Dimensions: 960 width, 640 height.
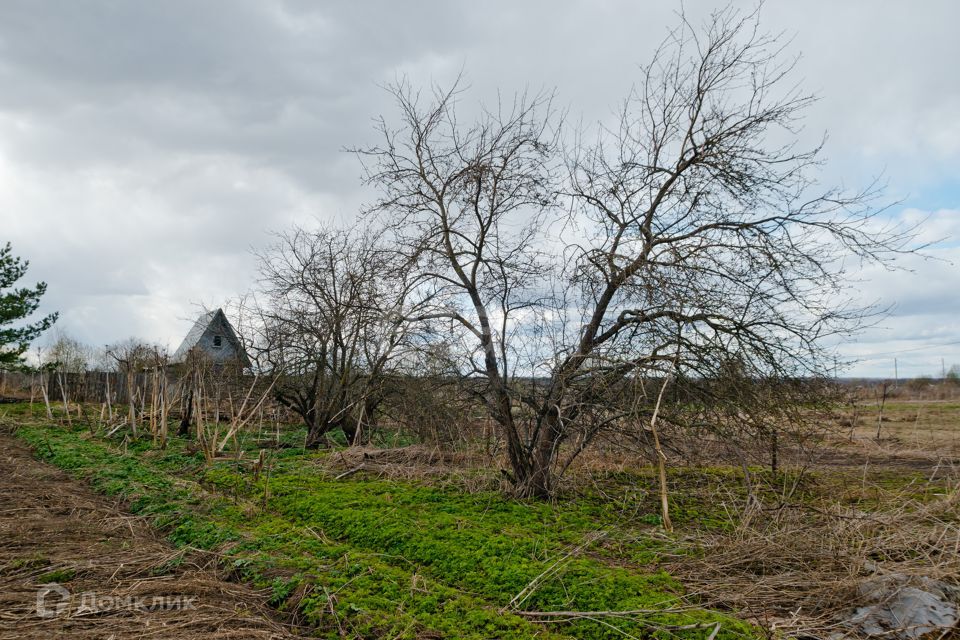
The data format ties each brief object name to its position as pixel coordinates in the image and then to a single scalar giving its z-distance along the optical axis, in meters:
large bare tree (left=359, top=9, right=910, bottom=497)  6.46
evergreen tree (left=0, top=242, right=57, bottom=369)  22.05
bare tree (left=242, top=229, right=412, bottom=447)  12.95
